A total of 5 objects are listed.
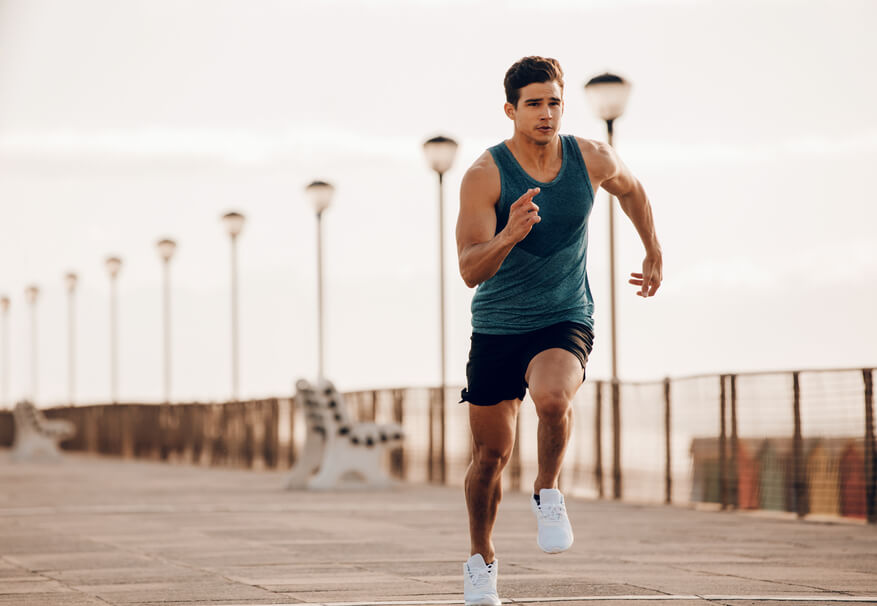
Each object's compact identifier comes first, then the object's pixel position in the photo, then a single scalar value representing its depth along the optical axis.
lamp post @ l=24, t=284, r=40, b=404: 67.25
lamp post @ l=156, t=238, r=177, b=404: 44.71
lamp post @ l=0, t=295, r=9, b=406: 73.00
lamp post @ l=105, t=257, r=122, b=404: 53.00
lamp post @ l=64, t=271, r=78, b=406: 61.94
